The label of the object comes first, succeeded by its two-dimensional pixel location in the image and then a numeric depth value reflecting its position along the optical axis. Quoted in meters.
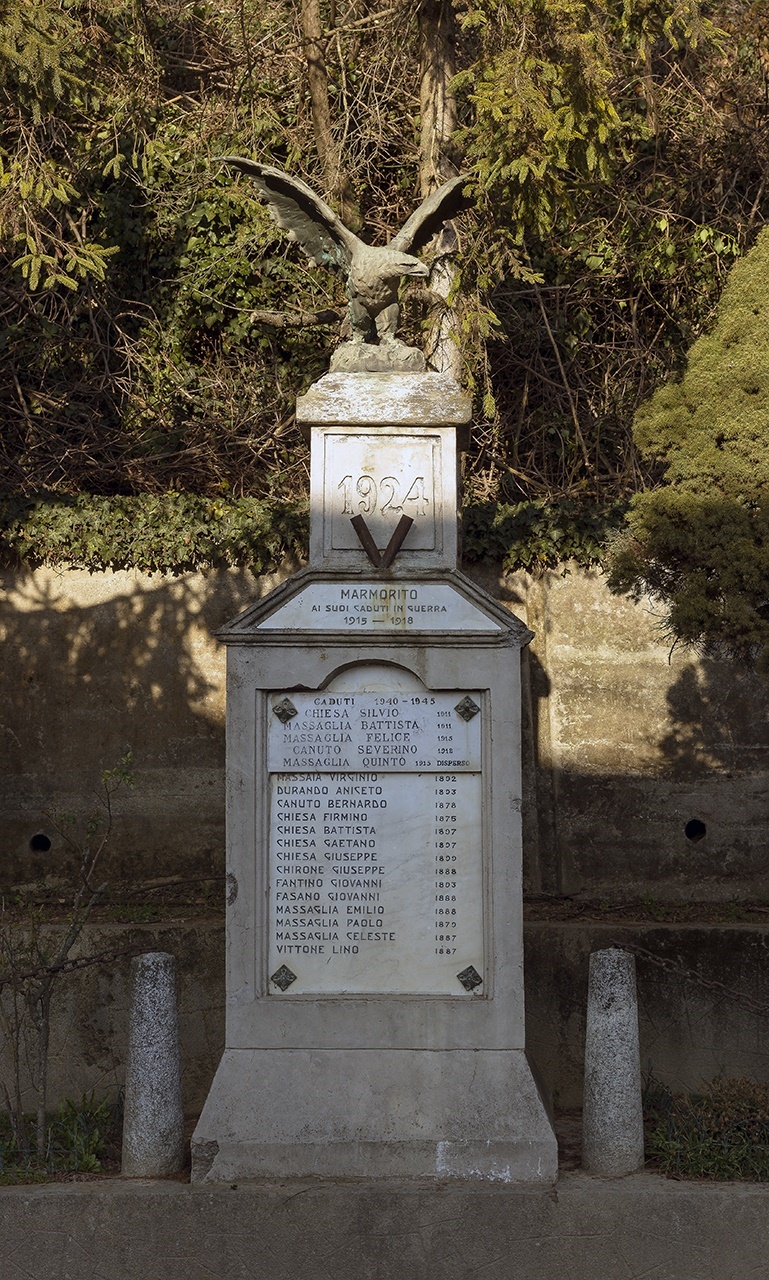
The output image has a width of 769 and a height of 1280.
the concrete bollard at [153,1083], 5.93
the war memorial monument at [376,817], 5.91
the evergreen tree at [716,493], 6.96
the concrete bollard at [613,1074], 5.90
